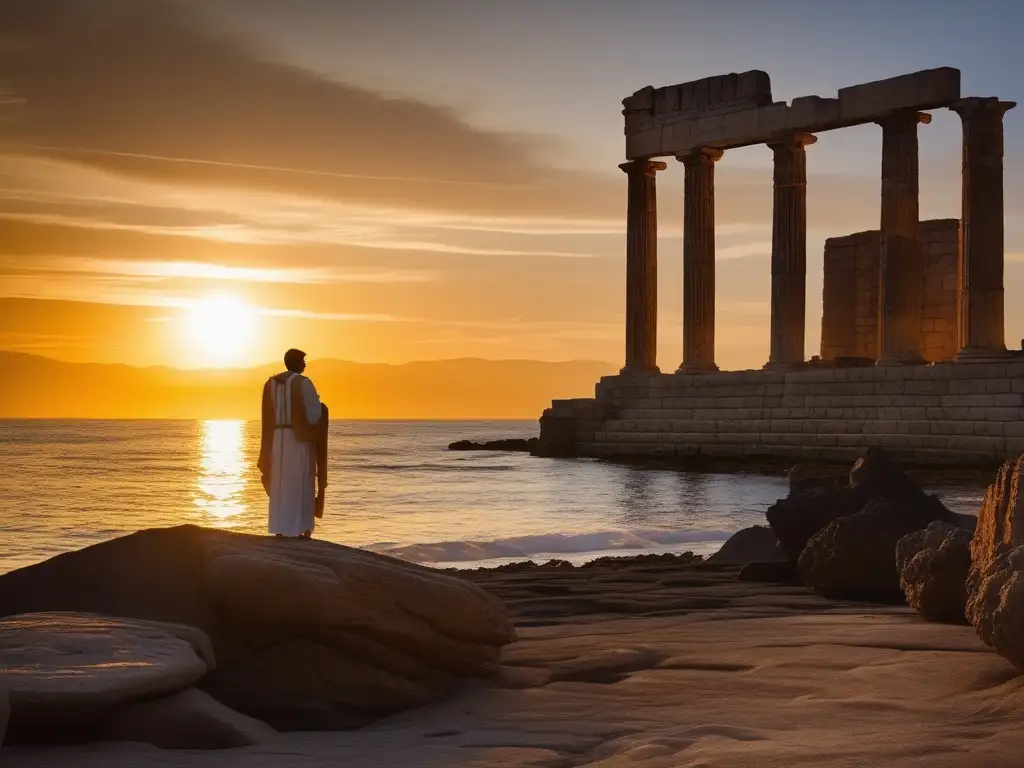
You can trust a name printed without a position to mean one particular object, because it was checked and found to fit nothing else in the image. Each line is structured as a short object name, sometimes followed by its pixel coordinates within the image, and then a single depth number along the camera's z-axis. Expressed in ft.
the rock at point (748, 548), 33.04
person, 26.17
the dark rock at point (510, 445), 158.92
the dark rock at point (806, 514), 27.96
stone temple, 94.32
